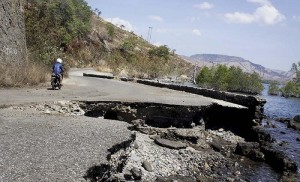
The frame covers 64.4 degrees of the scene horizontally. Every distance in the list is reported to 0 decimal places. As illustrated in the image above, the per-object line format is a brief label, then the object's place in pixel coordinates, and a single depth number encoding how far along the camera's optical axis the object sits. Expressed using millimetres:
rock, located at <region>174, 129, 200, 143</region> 10994
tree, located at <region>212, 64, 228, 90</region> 61557
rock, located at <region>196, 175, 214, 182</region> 8068
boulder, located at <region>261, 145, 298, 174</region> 10289
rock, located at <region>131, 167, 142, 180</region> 7084
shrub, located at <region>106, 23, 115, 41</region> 68033
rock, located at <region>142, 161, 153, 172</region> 7900
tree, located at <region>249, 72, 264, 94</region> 70685
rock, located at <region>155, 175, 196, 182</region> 7588
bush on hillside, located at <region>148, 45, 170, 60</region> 72675
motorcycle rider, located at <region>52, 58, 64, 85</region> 13043
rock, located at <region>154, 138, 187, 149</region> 9799
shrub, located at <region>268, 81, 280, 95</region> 78212
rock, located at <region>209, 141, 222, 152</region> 10965
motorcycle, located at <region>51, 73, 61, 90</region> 12806
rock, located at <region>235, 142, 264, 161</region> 11041
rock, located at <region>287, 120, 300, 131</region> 21554
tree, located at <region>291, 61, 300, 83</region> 74561
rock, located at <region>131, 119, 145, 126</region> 10933
